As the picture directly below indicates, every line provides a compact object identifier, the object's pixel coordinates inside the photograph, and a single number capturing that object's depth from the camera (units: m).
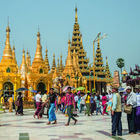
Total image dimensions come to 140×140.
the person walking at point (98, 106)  20.03
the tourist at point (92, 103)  19.95
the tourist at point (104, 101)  19.37
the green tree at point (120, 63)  89.42
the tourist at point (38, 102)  16.90
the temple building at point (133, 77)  65.77
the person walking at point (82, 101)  20.67
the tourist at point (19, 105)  19.32
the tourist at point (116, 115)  9.62
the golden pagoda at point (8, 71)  46.97
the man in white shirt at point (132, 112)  10.03
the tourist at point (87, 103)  18.78
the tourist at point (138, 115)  10.13
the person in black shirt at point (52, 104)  13.12
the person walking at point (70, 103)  12.91
